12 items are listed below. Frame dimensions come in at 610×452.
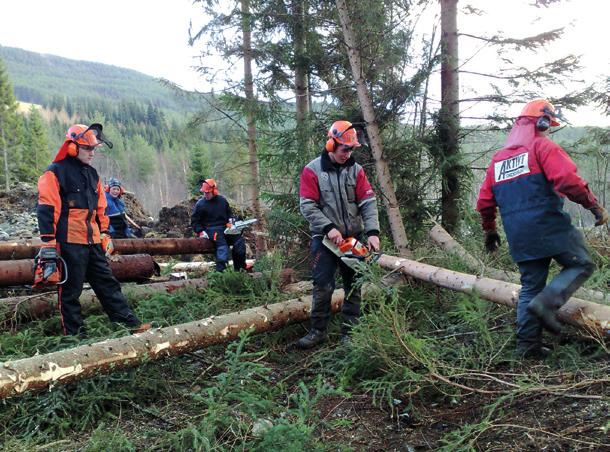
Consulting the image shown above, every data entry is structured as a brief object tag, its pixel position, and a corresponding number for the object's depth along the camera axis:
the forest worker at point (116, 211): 9.87
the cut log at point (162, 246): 8.72
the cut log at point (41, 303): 5.36
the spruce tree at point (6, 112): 42.94
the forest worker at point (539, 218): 3.54
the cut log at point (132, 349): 3.12
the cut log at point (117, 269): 6.07
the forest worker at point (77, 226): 4.57
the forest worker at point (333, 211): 4.70
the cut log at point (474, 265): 4.11
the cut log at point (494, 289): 3.55
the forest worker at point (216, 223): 9.23
